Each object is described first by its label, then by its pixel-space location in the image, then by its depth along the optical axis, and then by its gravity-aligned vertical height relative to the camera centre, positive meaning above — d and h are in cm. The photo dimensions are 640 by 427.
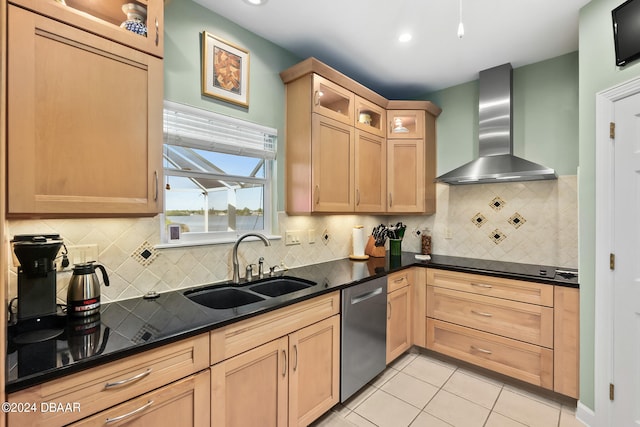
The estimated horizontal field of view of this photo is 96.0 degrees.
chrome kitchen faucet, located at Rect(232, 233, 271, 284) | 195 -32
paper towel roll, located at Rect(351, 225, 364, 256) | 282 -28
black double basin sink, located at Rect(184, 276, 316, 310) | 177 -51
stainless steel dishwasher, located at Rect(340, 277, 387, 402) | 194 -88
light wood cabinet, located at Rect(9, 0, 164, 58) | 111 +81
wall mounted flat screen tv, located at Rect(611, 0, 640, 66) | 154 +100
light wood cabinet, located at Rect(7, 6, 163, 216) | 103 +37
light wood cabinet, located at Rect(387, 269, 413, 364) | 237 -87
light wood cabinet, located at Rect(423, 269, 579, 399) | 199 -88
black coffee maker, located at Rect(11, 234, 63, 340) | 114 -27
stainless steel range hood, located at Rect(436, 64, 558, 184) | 242 +70
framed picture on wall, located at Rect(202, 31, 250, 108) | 187 +98
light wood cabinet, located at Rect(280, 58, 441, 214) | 222 +58
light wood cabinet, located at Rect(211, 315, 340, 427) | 132 -88
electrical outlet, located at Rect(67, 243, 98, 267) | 141 -20
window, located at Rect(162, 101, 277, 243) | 181 +28
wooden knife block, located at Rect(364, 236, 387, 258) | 293 -39
